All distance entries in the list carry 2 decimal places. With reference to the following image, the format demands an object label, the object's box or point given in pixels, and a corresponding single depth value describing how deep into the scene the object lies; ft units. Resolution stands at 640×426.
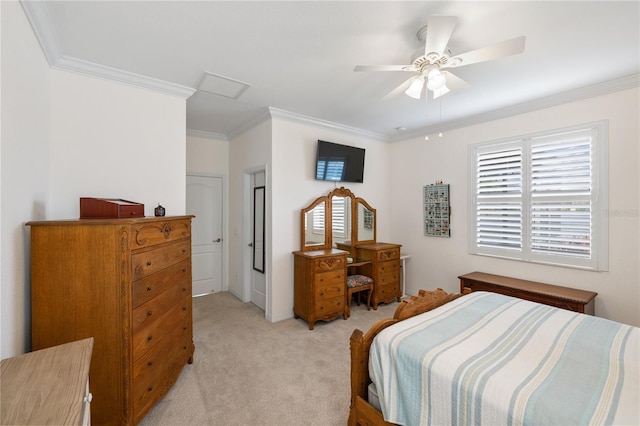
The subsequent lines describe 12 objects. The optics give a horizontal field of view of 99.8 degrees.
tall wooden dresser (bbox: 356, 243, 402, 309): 13.11
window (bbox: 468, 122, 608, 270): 9.31
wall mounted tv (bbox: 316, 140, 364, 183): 12.59
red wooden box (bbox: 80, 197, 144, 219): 6.10
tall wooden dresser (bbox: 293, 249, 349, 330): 10.94
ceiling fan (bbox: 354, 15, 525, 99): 5.17
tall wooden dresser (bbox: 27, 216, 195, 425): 5.18
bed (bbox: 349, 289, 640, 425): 3.61
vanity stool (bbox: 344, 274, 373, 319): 12.16
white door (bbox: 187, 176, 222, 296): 14.52
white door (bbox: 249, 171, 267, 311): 13.08
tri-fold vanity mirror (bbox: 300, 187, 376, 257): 12.58
